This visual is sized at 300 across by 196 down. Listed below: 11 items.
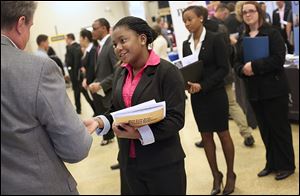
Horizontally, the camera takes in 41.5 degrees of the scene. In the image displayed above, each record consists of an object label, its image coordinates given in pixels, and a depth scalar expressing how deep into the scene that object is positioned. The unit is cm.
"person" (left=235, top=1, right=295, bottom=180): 278
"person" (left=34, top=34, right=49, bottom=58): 664
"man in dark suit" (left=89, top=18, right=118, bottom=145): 323
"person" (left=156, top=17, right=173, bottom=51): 853
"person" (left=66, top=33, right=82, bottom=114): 668
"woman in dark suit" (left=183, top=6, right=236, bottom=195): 233
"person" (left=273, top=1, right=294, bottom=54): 616
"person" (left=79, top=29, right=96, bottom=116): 440
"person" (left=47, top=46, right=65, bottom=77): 888
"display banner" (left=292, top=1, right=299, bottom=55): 405
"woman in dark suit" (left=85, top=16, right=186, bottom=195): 167
